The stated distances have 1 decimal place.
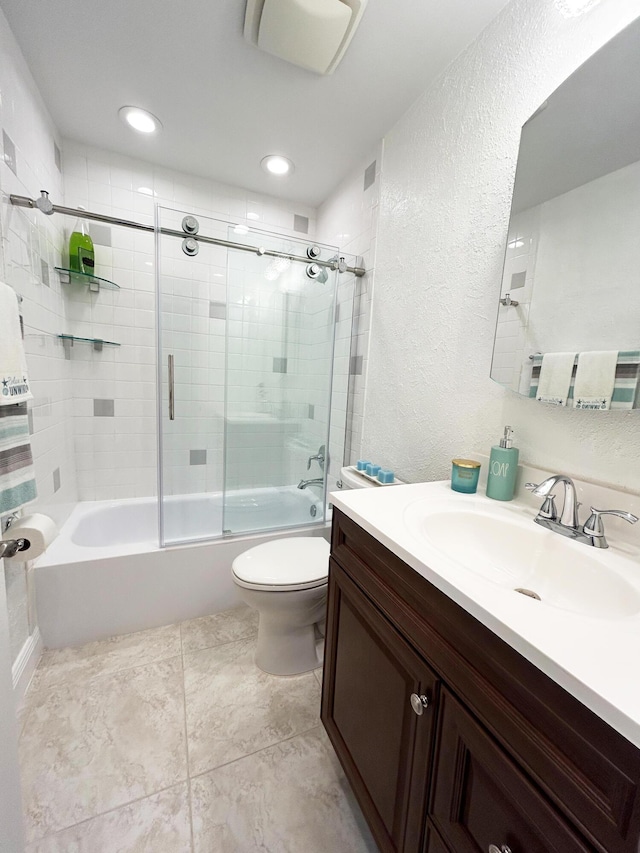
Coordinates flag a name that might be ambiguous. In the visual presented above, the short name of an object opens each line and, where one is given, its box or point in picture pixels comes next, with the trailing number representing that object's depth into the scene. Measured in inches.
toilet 52.0
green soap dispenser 38.4
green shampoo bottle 72.4
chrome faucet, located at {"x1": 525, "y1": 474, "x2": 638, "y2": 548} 28.9
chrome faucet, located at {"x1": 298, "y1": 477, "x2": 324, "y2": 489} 85.8
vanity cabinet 15.5
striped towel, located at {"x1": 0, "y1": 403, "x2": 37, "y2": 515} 33.3
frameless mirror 30.3
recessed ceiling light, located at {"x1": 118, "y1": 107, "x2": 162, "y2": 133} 63.6
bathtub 59.0
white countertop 14.7
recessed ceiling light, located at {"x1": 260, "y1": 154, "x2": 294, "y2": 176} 75.5
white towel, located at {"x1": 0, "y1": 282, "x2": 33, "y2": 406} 33.4
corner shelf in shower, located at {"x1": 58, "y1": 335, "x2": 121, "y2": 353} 76.2
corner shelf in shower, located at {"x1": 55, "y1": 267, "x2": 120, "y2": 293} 73.7
